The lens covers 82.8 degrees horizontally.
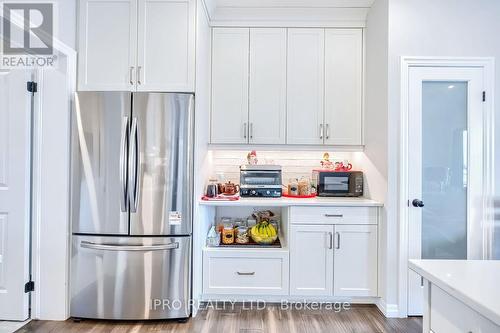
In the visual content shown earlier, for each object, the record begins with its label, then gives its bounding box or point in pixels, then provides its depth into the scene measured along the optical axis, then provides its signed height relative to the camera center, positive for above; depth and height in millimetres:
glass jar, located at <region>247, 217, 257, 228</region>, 3006 -580
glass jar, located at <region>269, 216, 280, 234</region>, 3074 -593
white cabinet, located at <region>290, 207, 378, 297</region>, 2576 -785
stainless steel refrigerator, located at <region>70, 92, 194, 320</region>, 2264 -300
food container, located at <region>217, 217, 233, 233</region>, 2833 -570
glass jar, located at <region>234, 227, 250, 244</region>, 2730 -657
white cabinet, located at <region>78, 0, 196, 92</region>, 2373 +1003
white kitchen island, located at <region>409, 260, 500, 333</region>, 782 -378
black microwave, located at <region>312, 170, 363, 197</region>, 2984 -159
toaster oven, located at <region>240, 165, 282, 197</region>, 2896 -135
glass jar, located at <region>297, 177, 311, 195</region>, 3035 -212
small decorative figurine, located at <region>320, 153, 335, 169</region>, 3209 +63
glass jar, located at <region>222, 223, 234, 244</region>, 2721 -660
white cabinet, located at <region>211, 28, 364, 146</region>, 2961 +848
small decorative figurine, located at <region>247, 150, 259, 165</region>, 3126 +107
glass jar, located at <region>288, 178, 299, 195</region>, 3029 -213
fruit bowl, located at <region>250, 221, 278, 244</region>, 2729 -639
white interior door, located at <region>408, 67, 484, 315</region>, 2459 +92
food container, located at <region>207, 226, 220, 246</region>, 2674 -677
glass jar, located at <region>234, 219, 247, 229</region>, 2927 -593
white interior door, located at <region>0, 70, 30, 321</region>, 2281 -314
